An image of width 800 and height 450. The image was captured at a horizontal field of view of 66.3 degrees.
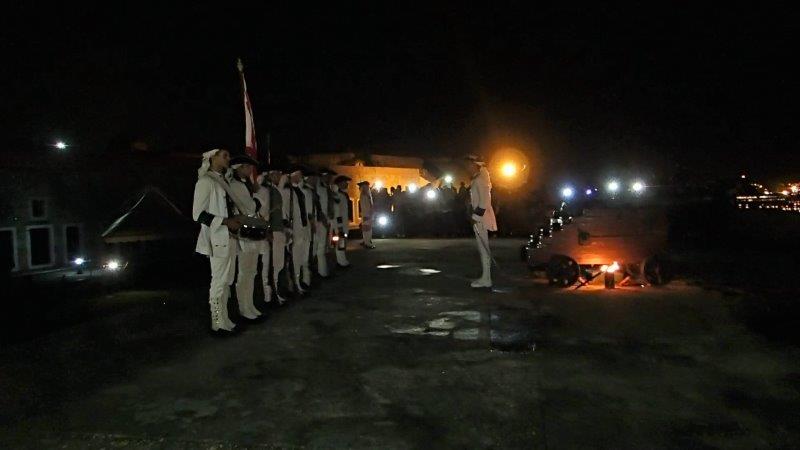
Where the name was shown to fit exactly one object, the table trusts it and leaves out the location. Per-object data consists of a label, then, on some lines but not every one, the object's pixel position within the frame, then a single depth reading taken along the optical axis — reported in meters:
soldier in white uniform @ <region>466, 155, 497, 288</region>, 10.59
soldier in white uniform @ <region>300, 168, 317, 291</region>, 10.82
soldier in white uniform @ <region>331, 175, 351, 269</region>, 13.72
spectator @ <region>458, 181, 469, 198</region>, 24.15
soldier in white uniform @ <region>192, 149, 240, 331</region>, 7.32
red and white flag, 11.60
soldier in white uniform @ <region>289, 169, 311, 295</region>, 10.27
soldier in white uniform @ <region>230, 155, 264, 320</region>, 8.01
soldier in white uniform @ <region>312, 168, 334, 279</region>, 11.61
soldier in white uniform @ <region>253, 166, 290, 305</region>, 9.29
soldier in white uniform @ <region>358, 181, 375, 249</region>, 18.34
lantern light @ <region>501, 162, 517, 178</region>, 32.16
